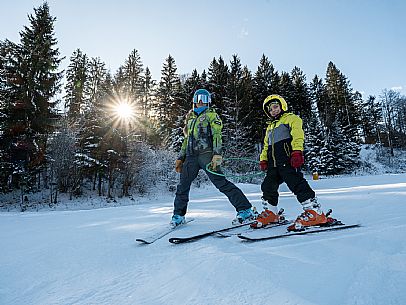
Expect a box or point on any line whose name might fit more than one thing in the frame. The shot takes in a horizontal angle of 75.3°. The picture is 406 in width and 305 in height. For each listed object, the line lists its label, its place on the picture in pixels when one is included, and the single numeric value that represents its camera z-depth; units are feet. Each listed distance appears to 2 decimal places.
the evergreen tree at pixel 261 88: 100.73
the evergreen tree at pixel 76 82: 103.24
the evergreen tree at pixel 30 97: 56.29
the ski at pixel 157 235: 8.32
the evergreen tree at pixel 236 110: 69.88
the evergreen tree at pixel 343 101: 124.36
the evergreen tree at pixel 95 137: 64.13
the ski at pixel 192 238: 8.01
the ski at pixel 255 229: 8.81
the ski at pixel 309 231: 7.82
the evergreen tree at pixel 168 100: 97.91
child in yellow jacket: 9.46
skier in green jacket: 11.32
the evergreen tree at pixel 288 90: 110.23
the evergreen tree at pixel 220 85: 91.30
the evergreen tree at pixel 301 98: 116.86
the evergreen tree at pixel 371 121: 141.79
